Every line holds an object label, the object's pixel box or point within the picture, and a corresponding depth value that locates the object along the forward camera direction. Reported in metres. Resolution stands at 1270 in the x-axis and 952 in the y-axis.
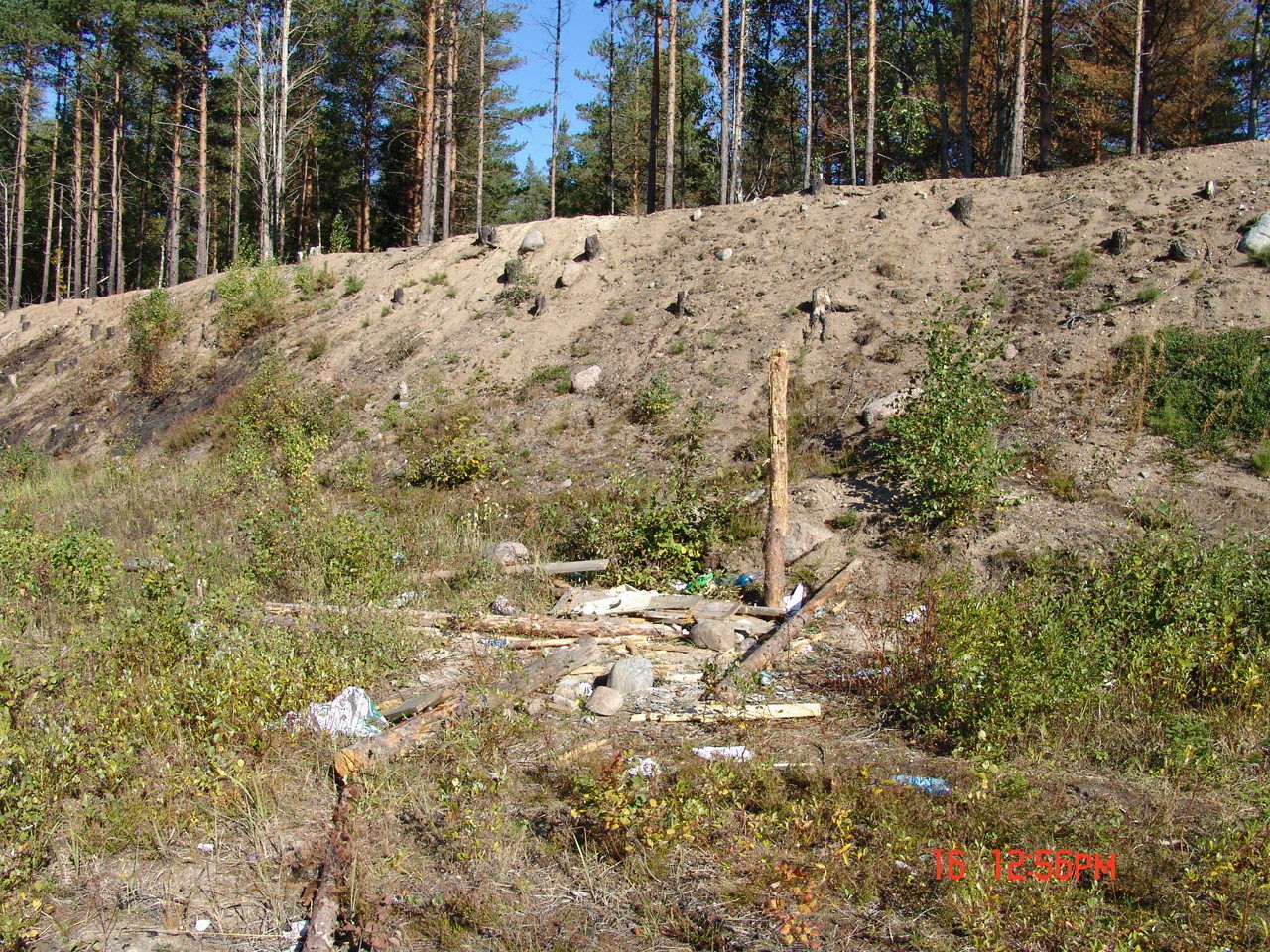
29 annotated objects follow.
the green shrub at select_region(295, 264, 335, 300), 19.81
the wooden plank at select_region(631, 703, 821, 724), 5.59
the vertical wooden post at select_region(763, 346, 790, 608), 7.79
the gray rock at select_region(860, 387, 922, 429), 10.58
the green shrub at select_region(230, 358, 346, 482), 12.16
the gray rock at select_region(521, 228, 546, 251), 18.00
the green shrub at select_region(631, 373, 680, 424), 12.49
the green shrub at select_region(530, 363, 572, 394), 14.09
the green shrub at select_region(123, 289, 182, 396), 19.16
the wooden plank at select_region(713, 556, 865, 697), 6.16
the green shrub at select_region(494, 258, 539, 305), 16.80
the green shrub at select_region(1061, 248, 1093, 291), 12.17
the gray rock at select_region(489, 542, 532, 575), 8.87
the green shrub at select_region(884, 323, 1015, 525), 8.66
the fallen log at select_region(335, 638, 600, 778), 4.72
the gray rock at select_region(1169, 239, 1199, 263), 11.87
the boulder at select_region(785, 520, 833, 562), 8.98
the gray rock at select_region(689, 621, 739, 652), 7.12
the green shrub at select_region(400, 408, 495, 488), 11.95
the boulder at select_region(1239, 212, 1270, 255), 11.51
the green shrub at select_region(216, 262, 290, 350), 19.22
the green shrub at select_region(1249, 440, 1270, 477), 8.92
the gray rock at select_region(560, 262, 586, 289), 16.67
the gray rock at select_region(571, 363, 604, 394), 13.91
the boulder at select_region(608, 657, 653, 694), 6.22
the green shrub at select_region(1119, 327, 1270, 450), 9.59
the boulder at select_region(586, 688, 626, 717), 5.80
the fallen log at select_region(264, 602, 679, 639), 7.30
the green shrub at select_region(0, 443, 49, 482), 15.58
